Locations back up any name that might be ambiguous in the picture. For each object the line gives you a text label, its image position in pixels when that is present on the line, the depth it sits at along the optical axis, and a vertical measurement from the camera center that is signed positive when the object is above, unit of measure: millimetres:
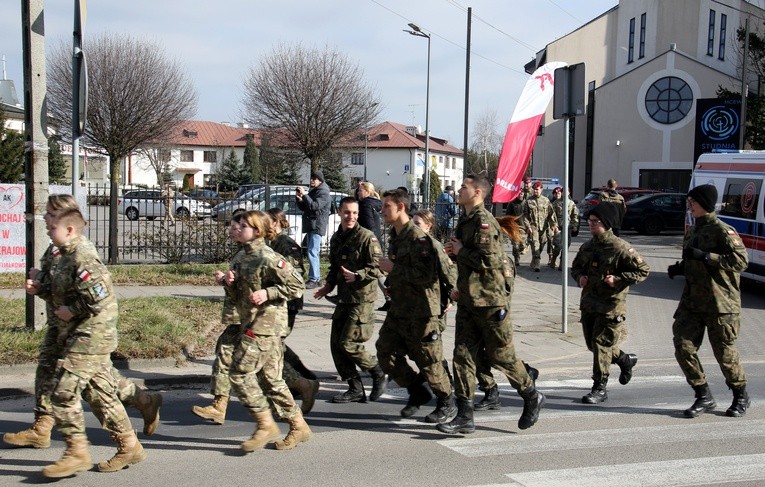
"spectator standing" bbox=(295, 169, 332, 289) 12391 -436
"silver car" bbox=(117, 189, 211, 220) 14552 -356
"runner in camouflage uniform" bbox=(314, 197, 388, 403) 6723 -932
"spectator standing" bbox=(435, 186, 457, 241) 18438 -537
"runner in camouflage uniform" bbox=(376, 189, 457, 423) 5953 -890
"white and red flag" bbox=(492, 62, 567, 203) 10297 +800
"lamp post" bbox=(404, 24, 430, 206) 28866 +5830
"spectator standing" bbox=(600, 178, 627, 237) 16189 +23
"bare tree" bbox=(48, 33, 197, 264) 27312 +3234
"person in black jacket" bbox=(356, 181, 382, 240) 10796 -293
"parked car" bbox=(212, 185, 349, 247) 15117 -297
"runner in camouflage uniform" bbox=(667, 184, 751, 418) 6406 -867
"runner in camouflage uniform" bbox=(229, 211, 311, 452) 5359 -1013
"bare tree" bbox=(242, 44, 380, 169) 32156 +3677
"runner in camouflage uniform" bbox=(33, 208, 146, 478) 4746 -986
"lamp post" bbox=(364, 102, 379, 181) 34219 +3660
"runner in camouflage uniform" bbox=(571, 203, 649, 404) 6695 -766
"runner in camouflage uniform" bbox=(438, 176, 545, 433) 5754 -836
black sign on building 27403 +2558
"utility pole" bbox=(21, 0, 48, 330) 8312 +486
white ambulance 13141 +55
